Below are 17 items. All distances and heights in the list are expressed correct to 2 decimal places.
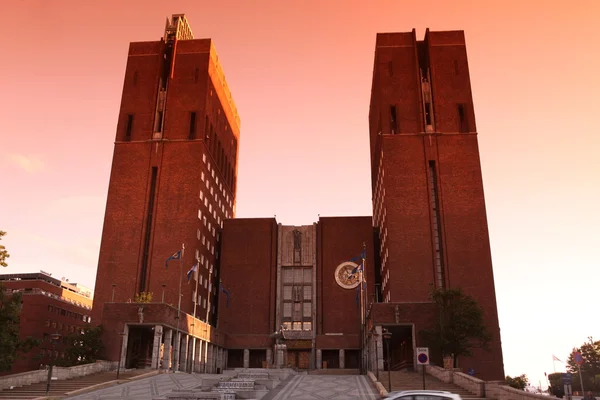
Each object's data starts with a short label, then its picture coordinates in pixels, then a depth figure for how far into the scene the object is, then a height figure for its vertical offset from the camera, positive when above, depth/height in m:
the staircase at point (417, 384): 38.02 -0.98
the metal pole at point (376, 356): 55.28 +1.41
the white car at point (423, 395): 20.84 -0.92
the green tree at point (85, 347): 60.44 +2.19
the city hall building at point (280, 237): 71.25 +20.18
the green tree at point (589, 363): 107.50 +1.70
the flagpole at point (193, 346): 72.19 +2.84
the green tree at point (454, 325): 55.28 +4.46
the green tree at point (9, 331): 38.31 +2.45
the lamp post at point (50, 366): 36.90 +0.05
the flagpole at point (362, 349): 81.56 +2.98
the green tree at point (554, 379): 110.81 -1.44
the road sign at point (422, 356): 31.45 +0.80
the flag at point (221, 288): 90.82 +13.12
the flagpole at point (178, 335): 65.00 +3.82
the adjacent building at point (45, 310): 96.56 +10.63
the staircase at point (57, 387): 36.91 -1.42
